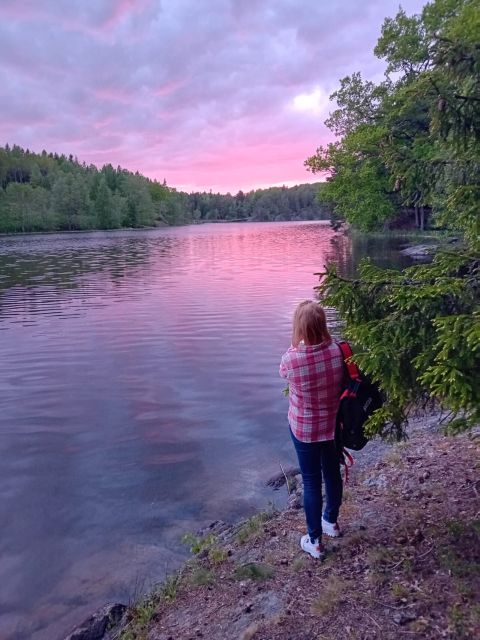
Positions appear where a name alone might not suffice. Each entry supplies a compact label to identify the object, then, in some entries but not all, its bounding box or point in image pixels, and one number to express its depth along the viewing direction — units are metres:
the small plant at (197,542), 5.54
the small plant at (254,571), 4.27
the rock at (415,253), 31.62
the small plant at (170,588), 4.55
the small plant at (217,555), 4.92
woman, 4.18
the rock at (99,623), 4.51
